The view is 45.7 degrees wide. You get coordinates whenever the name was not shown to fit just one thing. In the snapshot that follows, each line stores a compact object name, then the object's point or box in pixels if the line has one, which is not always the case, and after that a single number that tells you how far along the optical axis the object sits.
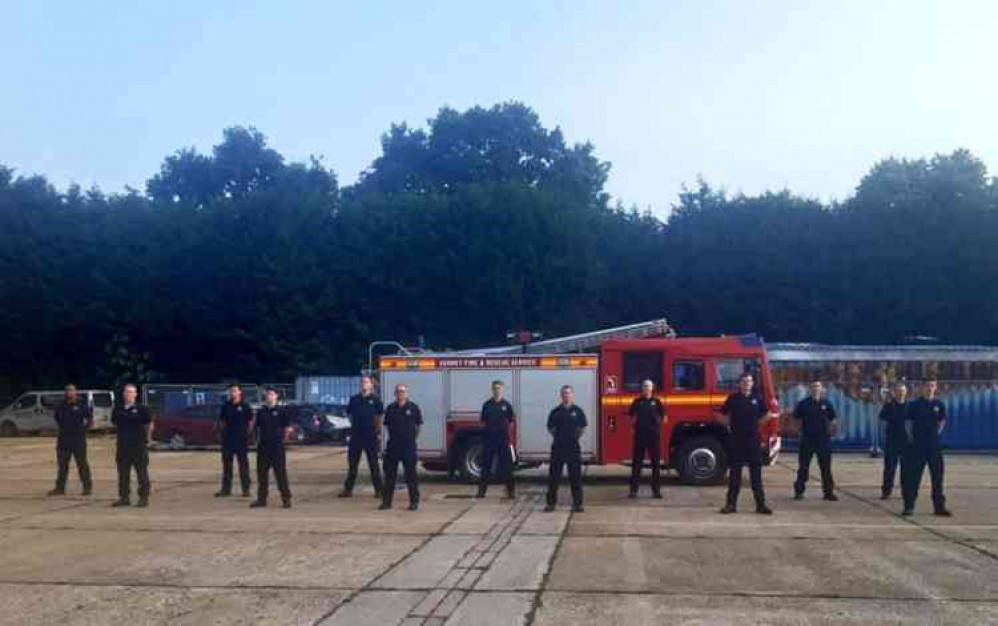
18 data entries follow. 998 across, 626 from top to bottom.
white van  44.78
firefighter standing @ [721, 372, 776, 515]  15.84
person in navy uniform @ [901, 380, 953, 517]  15.55
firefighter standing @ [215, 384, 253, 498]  18.48
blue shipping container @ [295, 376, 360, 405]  42.62
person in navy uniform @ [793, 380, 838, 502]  17.69
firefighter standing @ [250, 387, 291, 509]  16.97
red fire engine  19.69
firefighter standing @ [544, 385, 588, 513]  16.39
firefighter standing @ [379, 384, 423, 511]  16.50
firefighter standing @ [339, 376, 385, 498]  17.52
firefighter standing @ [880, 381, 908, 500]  17.12
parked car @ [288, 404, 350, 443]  36.16
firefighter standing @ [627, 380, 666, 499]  17.88
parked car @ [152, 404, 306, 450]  34.72
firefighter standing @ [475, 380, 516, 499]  17.75
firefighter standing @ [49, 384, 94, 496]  18.72
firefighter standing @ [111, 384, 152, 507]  17.17
